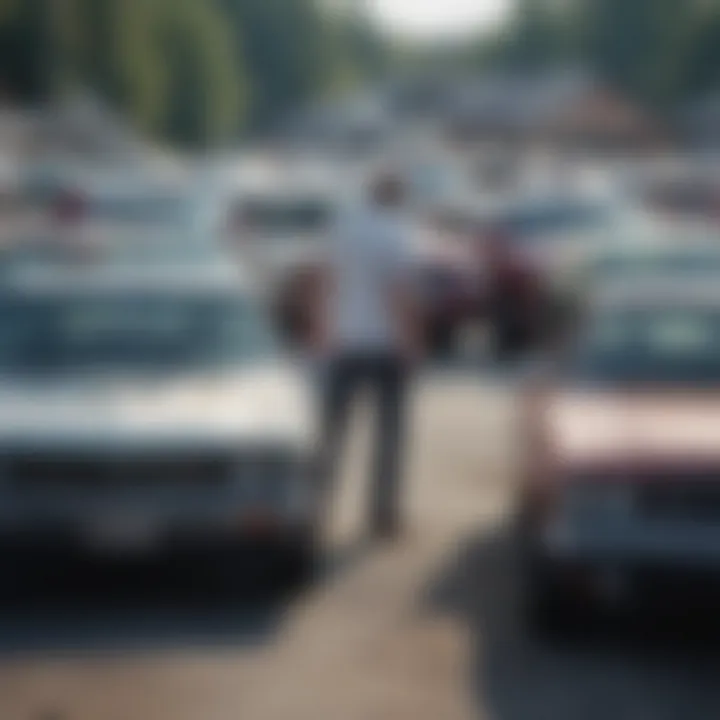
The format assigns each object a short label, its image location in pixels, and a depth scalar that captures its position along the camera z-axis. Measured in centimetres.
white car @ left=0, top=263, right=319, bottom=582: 967
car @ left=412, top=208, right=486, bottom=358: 2100
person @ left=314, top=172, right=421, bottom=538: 1145
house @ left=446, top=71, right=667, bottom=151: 9956
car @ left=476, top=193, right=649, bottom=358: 2195
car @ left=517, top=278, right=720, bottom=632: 902
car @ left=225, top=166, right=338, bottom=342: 2073
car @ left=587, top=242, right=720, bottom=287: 1553
